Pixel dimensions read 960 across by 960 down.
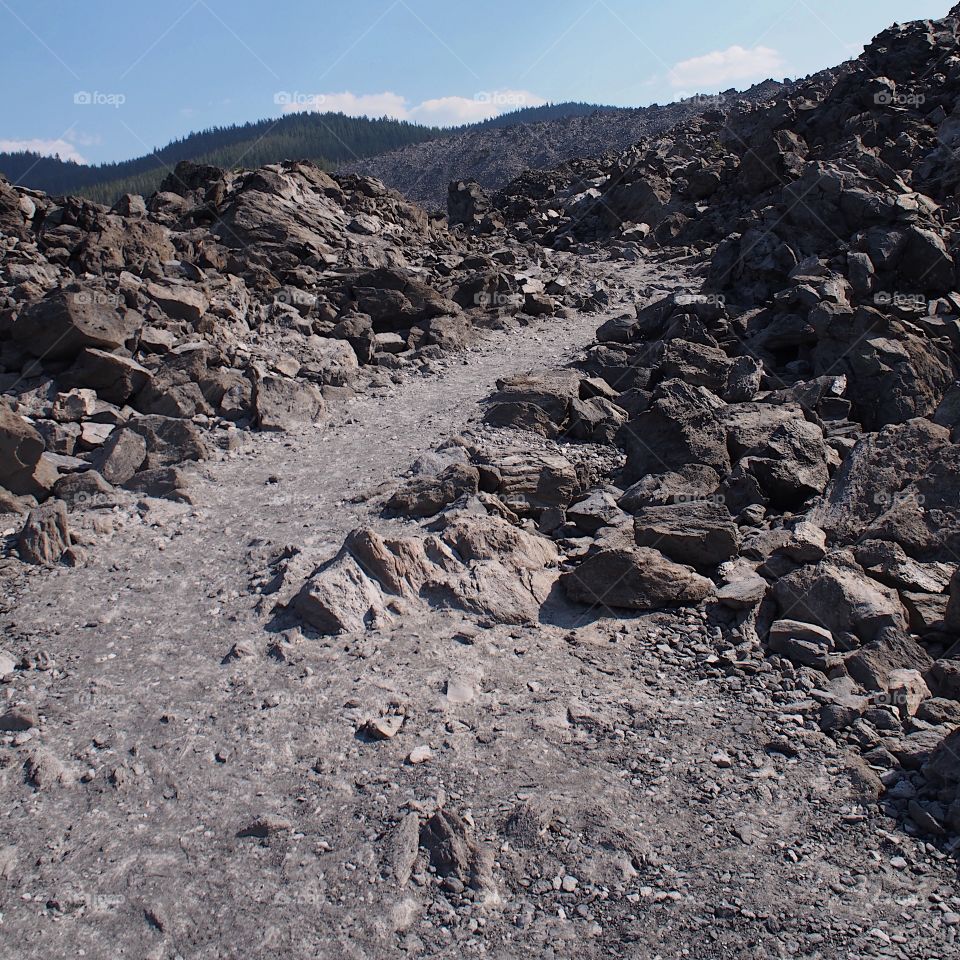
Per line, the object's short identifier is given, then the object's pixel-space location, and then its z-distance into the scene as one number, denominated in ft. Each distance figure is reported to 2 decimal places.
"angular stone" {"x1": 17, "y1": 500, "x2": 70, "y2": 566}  25.72
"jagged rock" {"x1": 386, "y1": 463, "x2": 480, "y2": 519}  27.91
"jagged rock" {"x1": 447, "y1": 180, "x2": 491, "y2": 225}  123.44
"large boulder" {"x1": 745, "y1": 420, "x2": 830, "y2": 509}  28.25
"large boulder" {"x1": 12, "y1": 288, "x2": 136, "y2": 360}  37.83
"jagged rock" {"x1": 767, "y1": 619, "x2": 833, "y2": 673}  19.92
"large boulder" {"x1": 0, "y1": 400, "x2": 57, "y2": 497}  29.22
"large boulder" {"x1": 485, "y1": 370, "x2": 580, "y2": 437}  36.47
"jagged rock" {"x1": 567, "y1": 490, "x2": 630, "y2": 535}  27.84
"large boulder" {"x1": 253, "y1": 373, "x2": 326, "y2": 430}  38.34
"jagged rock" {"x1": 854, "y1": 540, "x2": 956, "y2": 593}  22.59
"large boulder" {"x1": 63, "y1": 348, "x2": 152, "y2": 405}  37.29
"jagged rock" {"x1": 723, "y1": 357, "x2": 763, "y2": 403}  36.78
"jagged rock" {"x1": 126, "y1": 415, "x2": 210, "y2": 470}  33.83
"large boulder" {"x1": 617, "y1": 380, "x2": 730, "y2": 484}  30.86
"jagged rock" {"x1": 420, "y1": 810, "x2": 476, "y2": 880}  14.51
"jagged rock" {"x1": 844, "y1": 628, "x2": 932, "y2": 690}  19.20
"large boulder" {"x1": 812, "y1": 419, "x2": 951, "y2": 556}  25.75
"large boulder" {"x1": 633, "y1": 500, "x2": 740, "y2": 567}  24.44
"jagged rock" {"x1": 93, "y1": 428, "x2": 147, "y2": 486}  31.30
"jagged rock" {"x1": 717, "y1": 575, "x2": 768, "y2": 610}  22.11
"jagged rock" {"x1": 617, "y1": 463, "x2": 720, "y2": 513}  28.55
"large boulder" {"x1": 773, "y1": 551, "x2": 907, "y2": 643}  20.57
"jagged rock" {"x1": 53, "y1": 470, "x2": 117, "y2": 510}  29.43
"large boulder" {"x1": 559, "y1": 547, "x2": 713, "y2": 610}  22.93
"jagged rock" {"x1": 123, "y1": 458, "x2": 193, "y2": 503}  30.58
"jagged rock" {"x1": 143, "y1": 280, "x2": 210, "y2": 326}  45.37
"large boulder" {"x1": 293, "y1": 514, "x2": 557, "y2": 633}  22.22
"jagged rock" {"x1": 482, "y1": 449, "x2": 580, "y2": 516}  29.07
